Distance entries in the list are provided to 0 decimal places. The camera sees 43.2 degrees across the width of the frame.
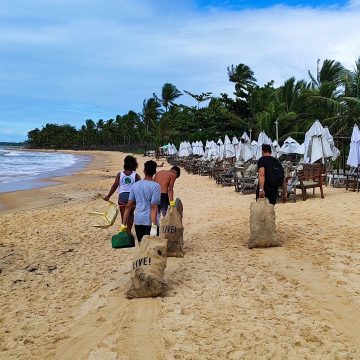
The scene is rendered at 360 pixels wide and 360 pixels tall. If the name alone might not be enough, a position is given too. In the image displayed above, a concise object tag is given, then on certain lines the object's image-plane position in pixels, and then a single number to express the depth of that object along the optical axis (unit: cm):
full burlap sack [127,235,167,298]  455
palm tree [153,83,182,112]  5488
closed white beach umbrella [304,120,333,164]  1294
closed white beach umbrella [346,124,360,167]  1170
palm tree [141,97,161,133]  5838
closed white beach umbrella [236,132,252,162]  1788
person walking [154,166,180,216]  633
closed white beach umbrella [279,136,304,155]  2008
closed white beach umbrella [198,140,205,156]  3058
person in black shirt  655
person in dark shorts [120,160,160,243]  493
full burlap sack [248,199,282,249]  646
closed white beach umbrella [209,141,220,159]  2391
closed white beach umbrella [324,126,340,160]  1360
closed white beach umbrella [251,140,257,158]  1824
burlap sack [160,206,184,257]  605
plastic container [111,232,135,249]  521
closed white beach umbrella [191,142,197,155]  3103
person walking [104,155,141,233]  584
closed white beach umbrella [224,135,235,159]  2189
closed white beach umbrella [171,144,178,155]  3910
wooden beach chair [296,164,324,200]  1125
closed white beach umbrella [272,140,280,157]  1732
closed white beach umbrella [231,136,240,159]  1948
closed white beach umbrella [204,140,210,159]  2612
